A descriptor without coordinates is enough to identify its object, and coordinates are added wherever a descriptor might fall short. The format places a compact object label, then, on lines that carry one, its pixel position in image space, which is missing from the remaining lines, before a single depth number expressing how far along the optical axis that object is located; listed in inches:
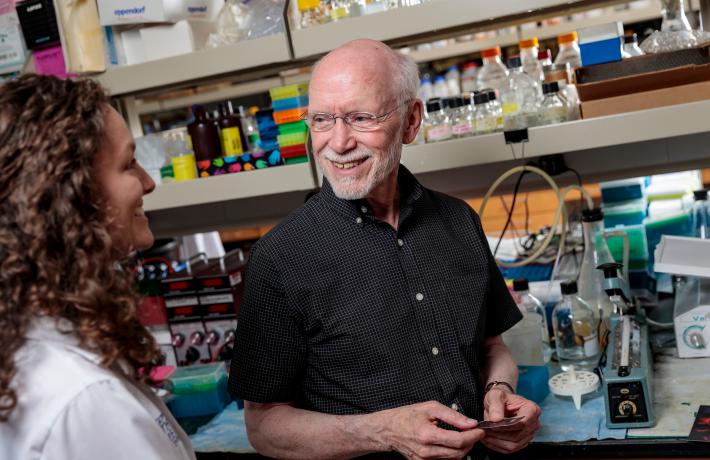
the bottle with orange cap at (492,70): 102.0
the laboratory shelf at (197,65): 92.4
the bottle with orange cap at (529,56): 100.3
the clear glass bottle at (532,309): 87.8
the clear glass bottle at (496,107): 90.8
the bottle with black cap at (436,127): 92.3
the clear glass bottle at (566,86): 89.5
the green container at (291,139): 92.8
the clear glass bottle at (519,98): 89.6
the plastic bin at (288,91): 92.5
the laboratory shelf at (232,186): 93.5
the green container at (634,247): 98.3
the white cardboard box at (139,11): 94.8
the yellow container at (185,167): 99.3
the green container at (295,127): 92.5
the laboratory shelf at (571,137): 82.1
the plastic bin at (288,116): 92.0
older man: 67.0
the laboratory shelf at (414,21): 84.6
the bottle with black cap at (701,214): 96.5
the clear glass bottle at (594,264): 89.8
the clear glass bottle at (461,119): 91.4
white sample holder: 77.7
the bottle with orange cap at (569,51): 99.7
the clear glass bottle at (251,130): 100.2
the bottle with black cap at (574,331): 86.9
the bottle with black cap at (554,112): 88.8
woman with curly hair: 37.9
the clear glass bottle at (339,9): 89.7
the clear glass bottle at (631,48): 95.1
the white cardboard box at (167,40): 97.6
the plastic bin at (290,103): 92.4
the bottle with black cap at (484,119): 91.1
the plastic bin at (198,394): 90.2
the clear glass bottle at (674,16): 89.4
